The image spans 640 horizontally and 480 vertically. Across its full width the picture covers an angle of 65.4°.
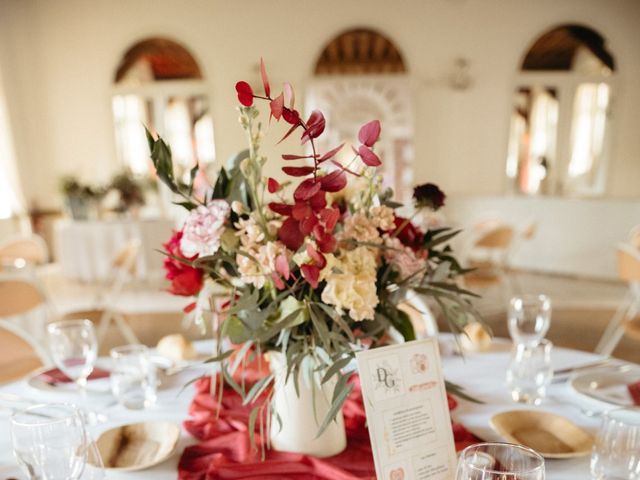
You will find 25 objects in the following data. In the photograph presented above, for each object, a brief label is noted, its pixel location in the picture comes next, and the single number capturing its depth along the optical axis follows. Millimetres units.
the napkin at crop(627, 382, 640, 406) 1131
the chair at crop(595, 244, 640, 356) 2557
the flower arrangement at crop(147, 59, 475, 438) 729
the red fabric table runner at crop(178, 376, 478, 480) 858
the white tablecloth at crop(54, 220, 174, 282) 4961
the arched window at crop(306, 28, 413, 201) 6418
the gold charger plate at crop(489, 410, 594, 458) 942
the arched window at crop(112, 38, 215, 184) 6633
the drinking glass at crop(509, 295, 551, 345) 1308
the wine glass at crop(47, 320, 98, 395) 1214
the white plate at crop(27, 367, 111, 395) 1241
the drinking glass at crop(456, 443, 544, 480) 648
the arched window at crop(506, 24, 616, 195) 6055
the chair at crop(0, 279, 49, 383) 1915
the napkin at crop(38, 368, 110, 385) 1304
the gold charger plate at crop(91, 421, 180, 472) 913
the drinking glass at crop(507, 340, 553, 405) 1157
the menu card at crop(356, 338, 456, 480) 764
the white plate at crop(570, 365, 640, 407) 1136
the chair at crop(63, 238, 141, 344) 2875
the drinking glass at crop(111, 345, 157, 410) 1168
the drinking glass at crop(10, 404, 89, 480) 724
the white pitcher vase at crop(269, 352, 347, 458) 901
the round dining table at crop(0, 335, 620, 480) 887
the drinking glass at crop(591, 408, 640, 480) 773
